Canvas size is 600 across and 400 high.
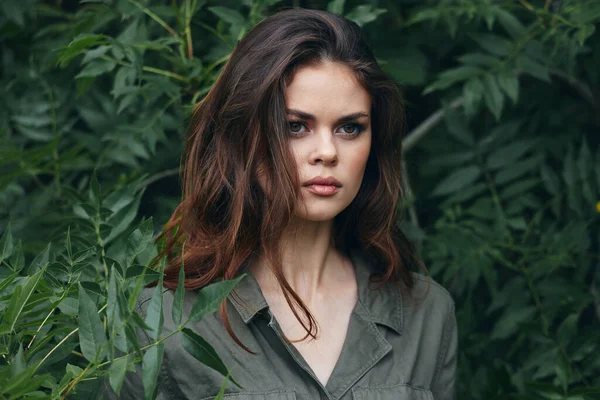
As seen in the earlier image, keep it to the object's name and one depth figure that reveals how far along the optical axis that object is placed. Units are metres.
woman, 2.25
